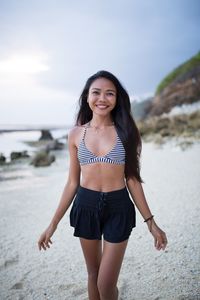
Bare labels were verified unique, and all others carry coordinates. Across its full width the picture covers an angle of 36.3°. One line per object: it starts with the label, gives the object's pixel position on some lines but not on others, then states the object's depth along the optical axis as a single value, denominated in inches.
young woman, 84.1
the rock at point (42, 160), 426.9
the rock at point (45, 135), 995.9
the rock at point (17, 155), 524.9
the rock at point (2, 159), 491.1
